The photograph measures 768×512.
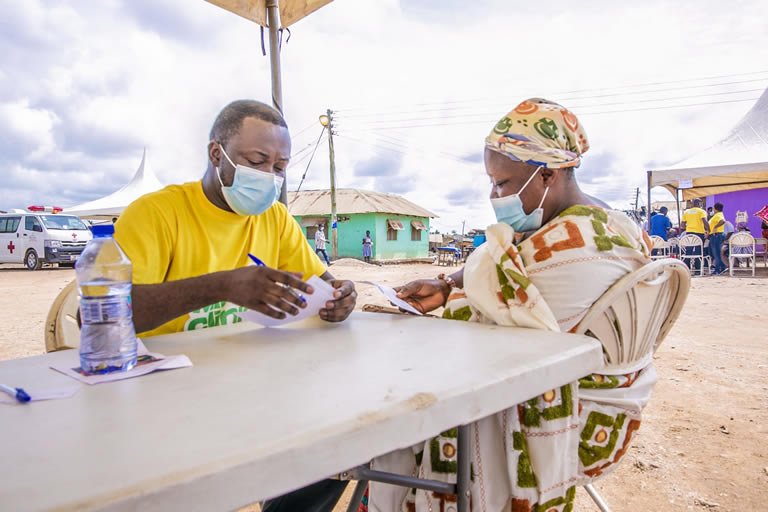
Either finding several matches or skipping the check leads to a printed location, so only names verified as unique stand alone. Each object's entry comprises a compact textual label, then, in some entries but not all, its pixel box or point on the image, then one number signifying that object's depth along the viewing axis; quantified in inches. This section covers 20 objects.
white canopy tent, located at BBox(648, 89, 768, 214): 427.2
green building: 1045.8
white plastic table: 19.5
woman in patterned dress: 40.5
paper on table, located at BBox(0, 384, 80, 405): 30.0
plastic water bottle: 36.8
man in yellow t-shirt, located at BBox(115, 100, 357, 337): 48.7
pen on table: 29.4
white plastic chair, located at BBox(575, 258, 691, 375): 45.7
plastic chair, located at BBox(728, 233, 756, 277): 391.2
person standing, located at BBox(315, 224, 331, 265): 750.5
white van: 552.7
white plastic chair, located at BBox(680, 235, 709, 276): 407.9
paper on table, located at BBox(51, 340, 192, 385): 34.5
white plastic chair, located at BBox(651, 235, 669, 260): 395.0
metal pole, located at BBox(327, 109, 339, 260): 832.3
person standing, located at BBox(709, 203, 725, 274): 415.1
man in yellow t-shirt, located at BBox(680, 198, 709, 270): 416.8
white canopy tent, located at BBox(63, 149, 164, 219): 845.8
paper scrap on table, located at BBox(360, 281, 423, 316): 59.6
